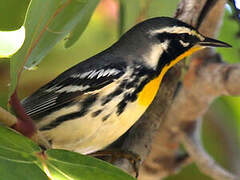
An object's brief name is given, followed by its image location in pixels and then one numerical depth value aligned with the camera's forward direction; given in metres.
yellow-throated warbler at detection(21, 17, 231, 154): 1.98
